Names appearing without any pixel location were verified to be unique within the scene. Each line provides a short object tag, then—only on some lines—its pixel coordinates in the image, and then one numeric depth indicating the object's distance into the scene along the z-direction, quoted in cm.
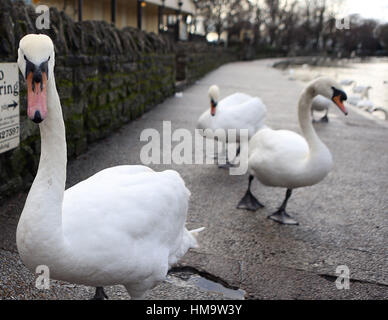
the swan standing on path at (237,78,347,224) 390
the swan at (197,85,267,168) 575
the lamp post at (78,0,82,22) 1157
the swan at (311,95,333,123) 921
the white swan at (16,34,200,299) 177
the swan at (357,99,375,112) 1199
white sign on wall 385
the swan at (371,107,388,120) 1048
